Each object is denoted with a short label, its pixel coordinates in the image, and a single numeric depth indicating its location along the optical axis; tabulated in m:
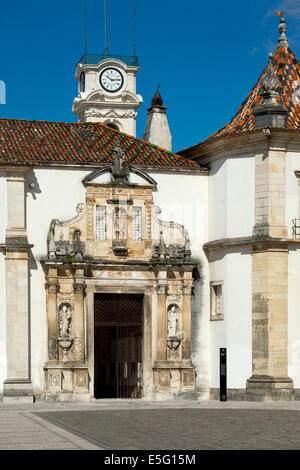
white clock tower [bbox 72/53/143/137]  79.00
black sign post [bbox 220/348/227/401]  35.50
